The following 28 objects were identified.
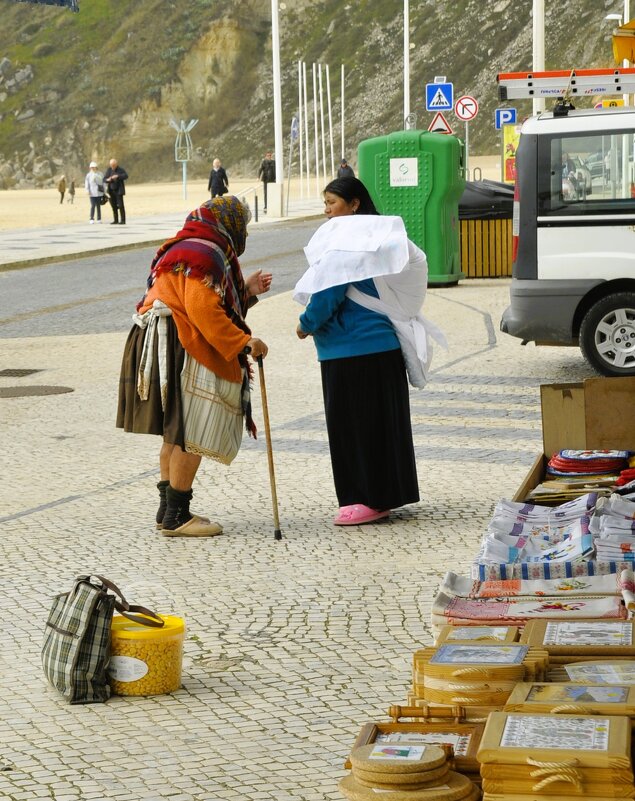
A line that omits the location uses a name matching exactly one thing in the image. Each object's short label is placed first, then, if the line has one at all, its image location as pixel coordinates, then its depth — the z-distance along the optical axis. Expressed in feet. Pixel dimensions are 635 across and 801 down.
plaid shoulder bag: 16.19
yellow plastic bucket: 16.38
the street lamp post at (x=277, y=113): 150.10
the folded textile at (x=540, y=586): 15.60
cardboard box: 21.57
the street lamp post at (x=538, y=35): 96.94
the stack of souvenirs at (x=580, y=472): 20.03
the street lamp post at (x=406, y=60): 185.65
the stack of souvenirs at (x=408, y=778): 10.43
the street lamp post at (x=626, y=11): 161.39
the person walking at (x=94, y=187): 144.46
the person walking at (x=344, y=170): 160.71
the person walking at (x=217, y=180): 159.95
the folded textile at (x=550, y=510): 18.65
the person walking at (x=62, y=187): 223.71
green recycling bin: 62.59
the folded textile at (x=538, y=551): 16.94
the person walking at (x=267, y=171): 176.96
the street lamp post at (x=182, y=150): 228.22
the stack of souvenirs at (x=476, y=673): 12.02
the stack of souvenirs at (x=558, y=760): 9.94
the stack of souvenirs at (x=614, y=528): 16.92
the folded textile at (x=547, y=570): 16.53
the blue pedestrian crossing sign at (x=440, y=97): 103.39
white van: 37.52
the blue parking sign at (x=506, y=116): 104.68
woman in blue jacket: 23.59
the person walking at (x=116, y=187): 135.33
